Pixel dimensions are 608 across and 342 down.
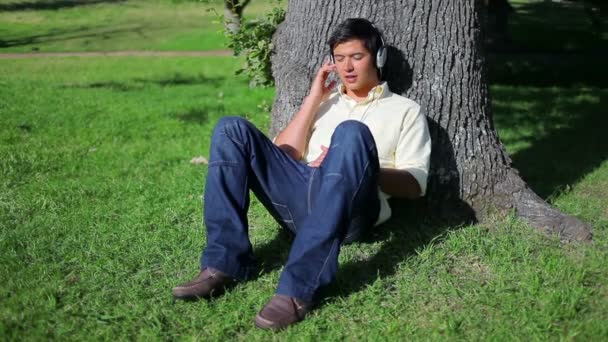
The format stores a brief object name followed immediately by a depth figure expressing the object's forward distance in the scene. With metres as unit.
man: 2.92
